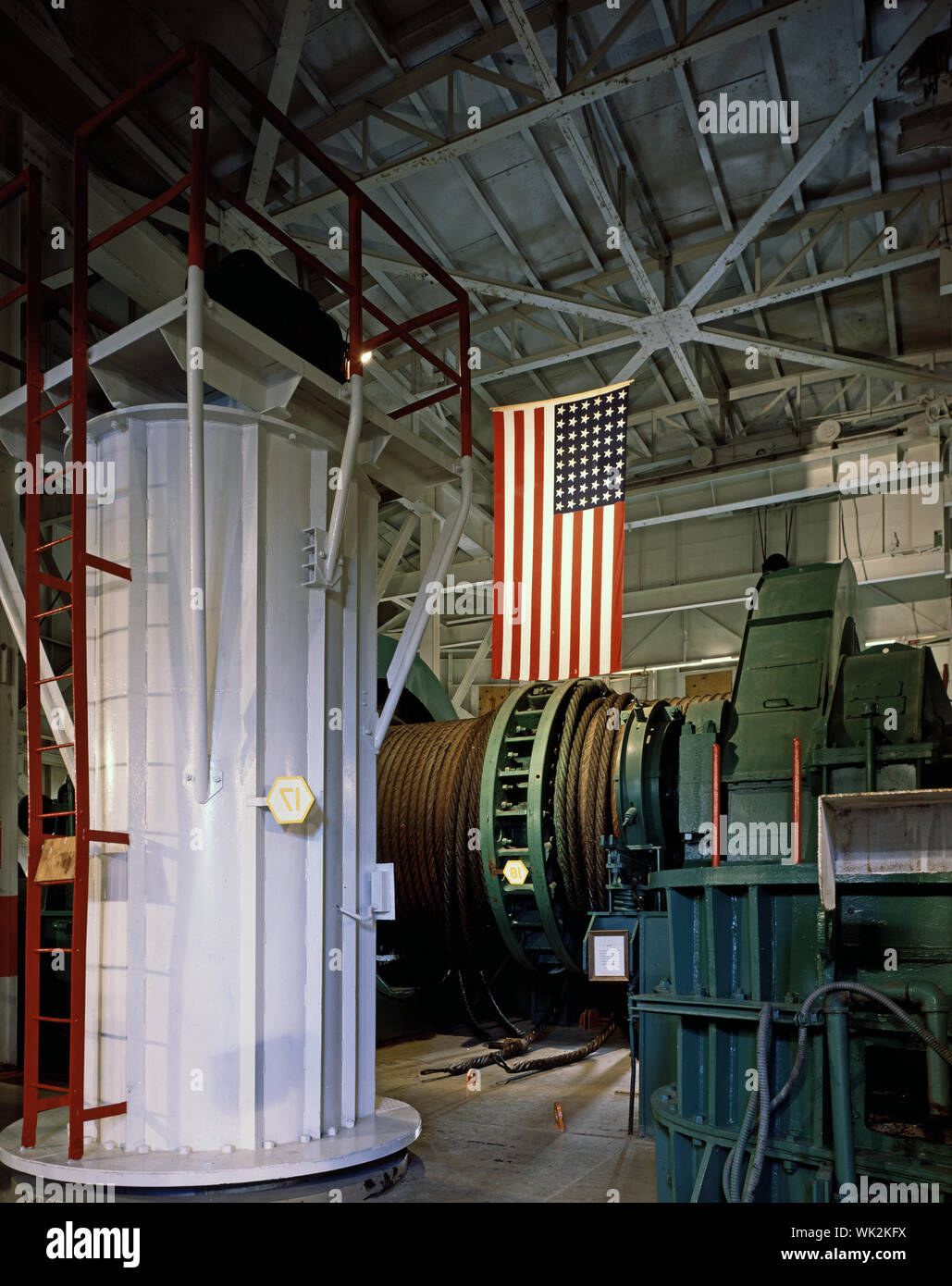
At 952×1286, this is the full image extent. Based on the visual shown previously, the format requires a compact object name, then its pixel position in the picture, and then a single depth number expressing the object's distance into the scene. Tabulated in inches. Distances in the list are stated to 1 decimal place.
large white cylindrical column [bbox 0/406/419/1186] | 170.9
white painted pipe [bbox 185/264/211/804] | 164.1
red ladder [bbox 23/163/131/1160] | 161.3
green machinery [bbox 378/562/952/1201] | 152.4
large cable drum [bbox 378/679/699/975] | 319.0
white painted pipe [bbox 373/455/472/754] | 209.9
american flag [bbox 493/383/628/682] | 325.1
